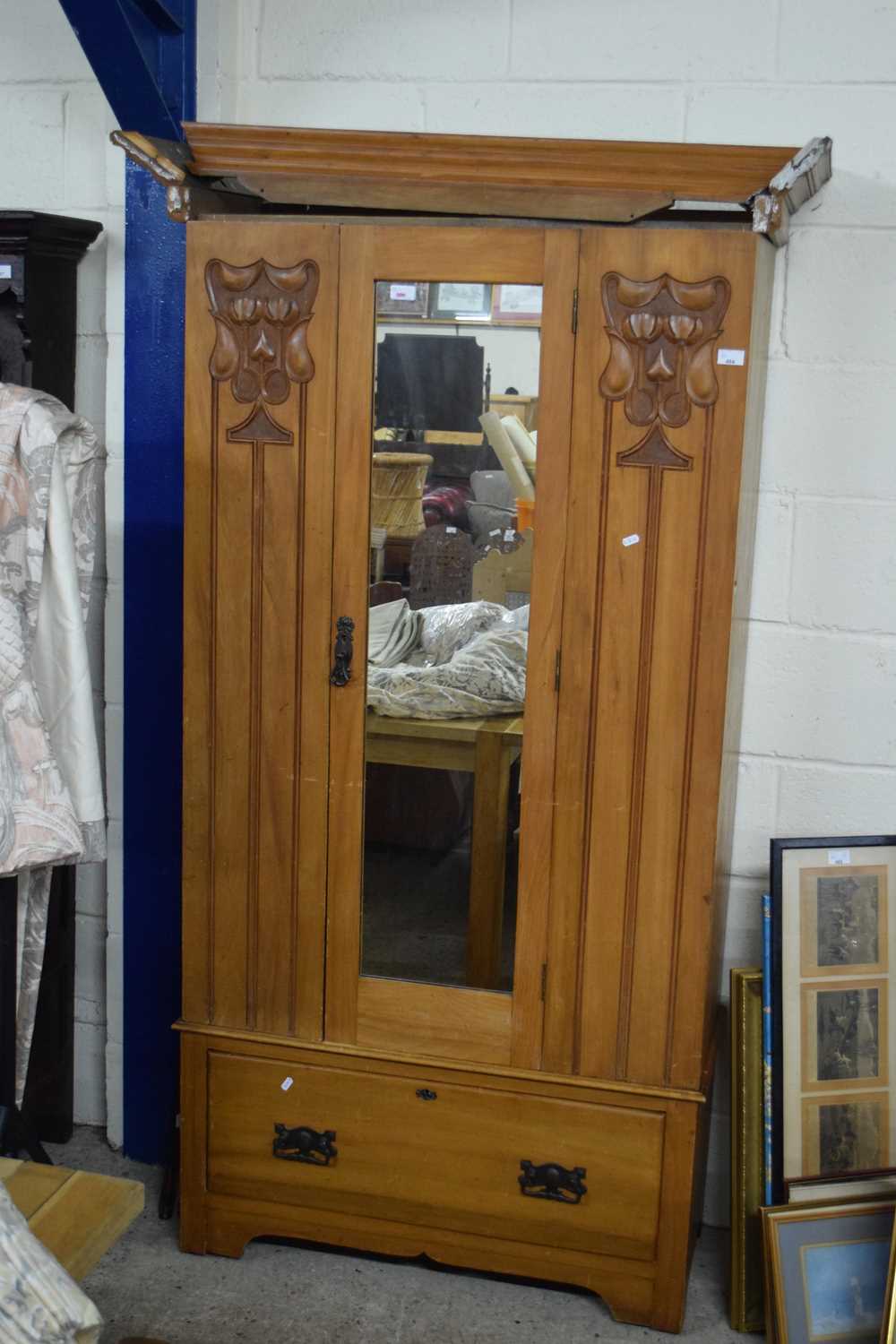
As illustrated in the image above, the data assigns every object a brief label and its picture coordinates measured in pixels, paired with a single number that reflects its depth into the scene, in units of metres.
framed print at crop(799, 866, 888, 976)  2.35
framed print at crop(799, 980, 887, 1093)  2.36
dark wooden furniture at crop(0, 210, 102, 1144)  2.47
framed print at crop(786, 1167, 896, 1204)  2.29
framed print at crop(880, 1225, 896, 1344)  2.03
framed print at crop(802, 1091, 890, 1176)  2.36
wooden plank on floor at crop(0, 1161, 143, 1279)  1.65
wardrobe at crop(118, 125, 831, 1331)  2.06
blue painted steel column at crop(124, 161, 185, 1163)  2.53
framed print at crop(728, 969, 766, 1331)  2.38
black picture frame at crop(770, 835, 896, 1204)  2.34
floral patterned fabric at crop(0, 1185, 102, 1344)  1.29
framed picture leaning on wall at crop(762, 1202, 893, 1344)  2.25
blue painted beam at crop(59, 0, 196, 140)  2.29
